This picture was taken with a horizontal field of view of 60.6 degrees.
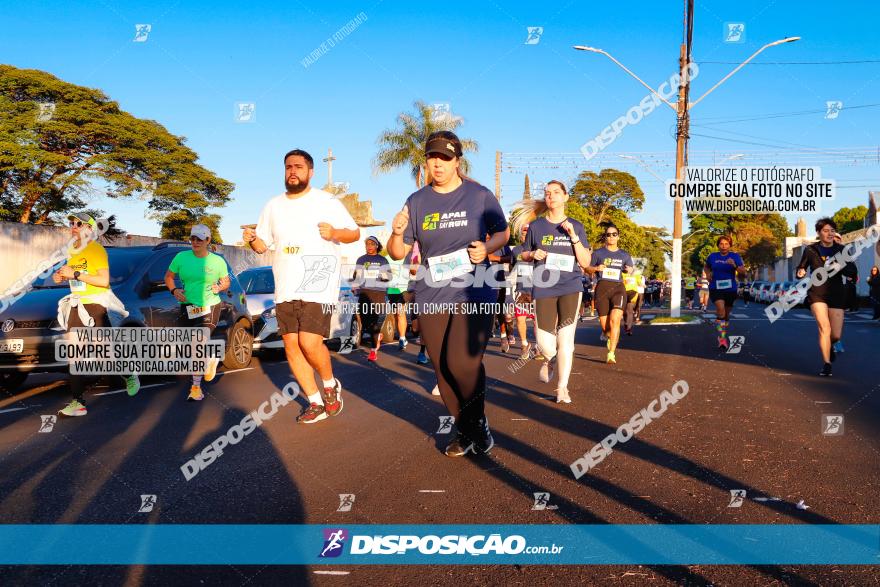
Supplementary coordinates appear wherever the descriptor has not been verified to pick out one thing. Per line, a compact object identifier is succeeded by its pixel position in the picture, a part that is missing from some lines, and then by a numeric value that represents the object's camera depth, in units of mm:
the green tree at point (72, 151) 31844
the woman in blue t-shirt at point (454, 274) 4852
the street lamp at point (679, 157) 22875
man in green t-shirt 8017
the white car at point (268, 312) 11508
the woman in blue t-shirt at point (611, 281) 11289
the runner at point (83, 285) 6727
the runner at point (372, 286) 11492
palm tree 36344
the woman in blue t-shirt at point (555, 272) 7223
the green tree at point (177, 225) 38500
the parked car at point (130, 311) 8023
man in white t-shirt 6098
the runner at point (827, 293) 9328
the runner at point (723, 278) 12914
